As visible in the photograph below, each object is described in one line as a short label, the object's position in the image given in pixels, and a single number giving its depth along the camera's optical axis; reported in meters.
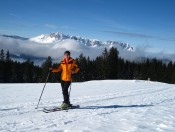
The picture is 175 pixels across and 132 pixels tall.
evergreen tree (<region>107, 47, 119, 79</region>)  86.25
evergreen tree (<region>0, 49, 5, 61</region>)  102.36
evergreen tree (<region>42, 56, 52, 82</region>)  90.85
